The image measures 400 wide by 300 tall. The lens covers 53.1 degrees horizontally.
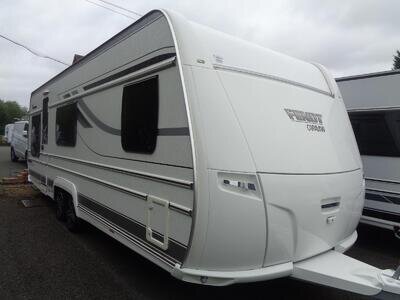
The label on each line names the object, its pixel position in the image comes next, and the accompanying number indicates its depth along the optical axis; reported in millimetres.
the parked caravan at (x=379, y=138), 5715
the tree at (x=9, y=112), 71750
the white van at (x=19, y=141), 17125
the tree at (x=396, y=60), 41319
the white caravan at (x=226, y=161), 3045
